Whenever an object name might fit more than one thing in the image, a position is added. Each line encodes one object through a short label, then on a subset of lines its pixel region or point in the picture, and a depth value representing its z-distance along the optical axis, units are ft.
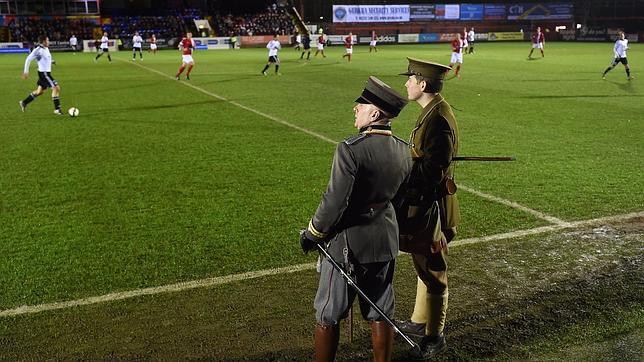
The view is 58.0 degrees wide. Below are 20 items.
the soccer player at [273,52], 89.92
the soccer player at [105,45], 128.16
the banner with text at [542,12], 209.46
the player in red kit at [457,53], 88.43
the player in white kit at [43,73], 54.13
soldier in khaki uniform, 13.48
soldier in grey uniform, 11.40
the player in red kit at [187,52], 83.20
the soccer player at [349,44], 114.97
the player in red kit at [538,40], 122.99
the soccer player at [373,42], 153.17
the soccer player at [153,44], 147.74
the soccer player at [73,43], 160.41
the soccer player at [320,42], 131.54
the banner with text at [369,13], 196.65
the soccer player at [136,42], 131.07
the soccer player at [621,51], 76.74
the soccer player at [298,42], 172.24
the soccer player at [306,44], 130.62
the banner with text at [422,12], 201.77
